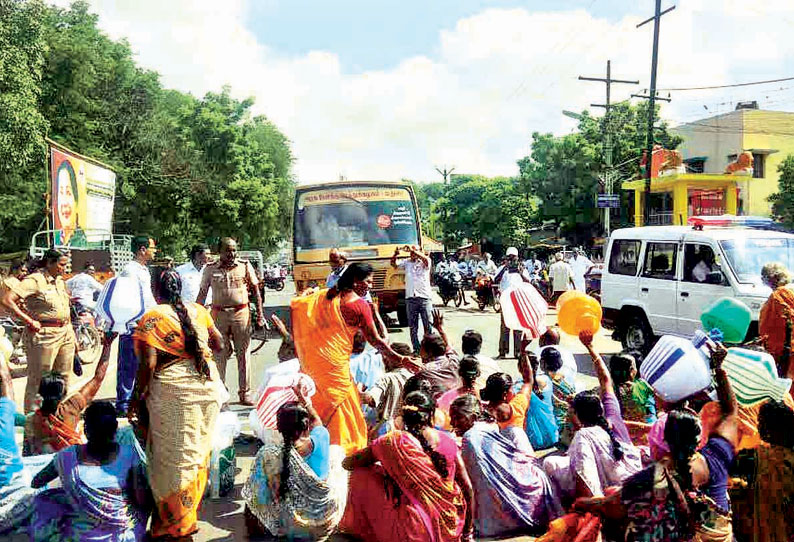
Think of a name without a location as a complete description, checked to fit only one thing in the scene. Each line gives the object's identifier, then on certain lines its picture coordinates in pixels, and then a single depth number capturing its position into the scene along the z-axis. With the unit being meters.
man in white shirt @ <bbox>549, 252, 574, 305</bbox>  14.32
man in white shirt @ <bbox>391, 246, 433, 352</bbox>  10.38
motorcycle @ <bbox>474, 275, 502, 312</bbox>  19.03
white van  8.89
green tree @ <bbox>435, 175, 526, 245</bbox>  46.69
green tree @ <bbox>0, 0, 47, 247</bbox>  16.83
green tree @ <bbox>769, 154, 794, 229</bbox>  30.81
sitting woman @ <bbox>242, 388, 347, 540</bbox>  4.01
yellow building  35.75
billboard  13.87
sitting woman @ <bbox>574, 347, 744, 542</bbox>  2.87
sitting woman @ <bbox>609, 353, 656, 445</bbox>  4.91
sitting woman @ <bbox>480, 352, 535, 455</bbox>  4.31
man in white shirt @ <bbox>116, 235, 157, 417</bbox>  6.67
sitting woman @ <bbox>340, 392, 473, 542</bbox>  3.57
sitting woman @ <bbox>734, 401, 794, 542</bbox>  3.09
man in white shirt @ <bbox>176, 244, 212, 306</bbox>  9.18
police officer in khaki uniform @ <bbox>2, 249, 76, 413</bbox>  6.75
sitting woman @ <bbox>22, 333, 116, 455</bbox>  4.24
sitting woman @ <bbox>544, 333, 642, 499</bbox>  3.94
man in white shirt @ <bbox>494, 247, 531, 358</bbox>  10.68
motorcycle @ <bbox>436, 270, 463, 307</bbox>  20.81
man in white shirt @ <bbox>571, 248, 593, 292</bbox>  16.22
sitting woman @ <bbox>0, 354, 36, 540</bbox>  3.67
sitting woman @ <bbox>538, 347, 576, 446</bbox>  5.70
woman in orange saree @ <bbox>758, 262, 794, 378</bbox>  6.19
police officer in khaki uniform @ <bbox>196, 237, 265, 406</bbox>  7.56
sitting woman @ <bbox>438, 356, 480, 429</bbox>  4.89
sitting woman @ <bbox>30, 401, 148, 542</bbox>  3.51
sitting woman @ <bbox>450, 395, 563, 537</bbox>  4.20
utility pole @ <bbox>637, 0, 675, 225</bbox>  21.24
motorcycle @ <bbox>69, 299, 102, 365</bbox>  11.37
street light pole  28.61
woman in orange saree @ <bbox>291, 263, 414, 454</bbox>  5.07
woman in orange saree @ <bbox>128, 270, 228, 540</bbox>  3.99
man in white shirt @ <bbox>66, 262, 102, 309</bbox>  11.59
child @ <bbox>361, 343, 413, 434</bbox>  5.48
